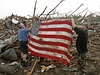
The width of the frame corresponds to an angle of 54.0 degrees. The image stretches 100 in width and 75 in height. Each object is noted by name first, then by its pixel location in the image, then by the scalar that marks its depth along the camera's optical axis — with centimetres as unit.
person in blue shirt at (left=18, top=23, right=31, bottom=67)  347
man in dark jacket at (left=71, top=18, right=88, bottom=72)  303
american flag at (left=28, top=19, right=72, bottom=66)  281
